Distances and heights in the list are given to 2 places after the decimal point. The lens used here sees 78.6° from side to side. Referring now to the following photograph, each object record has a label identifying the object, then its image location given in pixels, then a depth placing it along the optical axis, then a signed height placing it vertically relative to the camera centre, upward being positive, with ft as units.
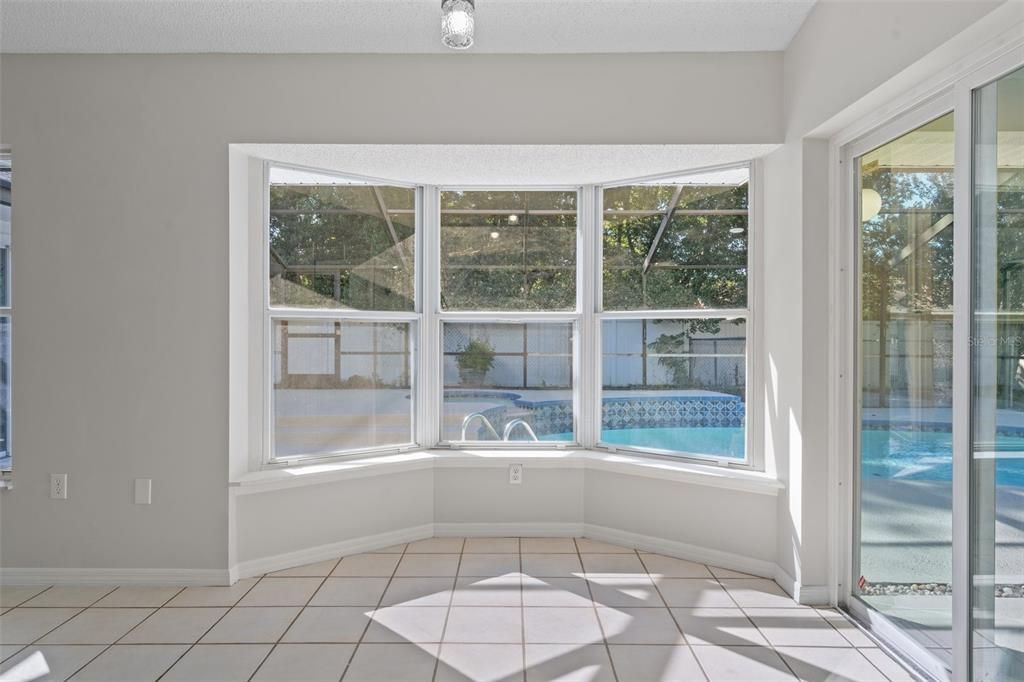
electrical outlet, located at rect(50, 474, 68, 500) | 9.95 -2.28
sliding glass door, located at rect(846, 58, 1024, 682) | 6.01 -0.46
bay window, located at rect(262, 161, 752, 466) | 11.04 +0.46
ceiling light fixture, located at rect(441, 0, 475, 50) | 6.72 +3.44
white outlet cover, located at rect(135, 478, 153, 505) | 9.93 -2.41
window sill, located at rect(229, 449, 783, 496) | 10.19 -2.27
